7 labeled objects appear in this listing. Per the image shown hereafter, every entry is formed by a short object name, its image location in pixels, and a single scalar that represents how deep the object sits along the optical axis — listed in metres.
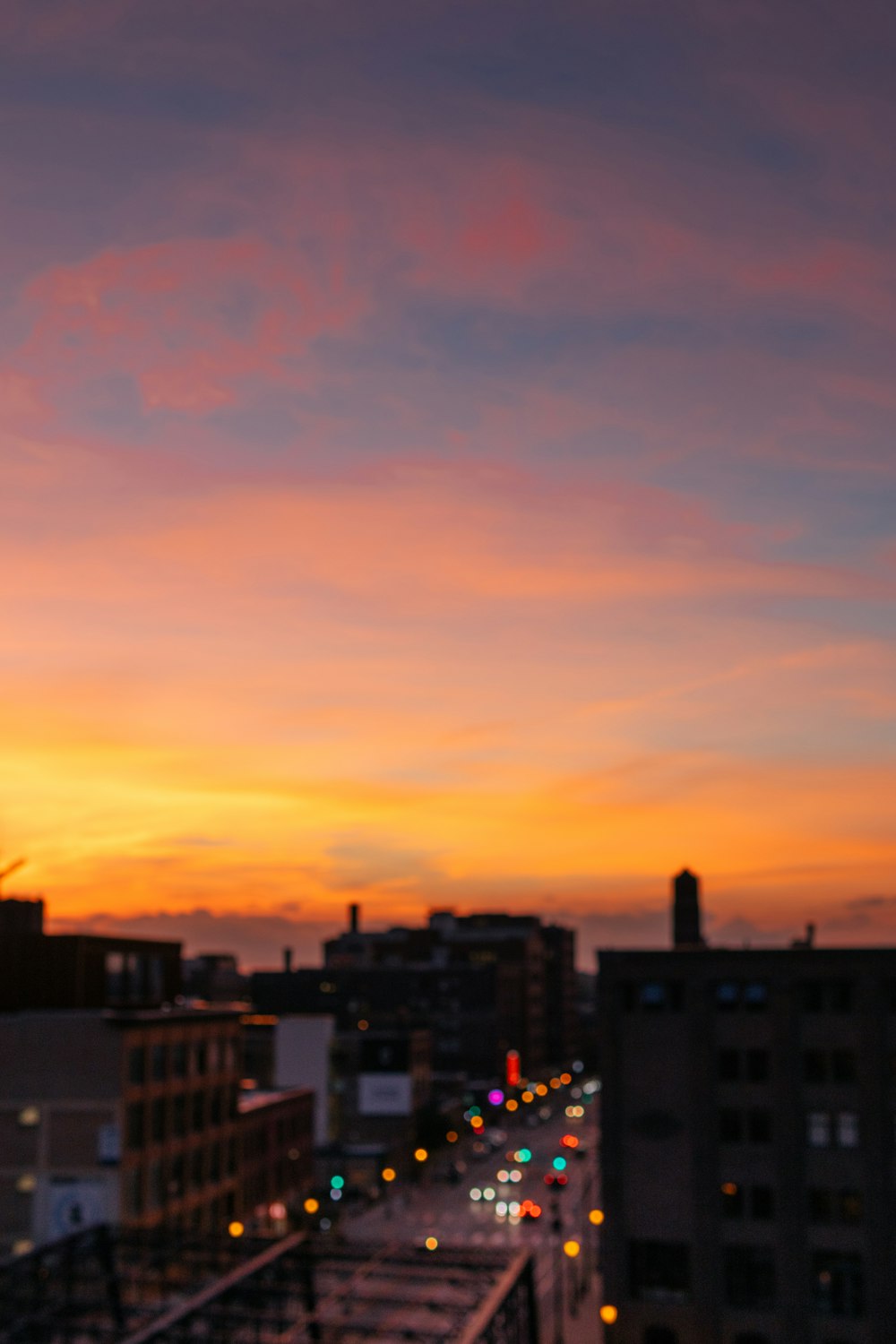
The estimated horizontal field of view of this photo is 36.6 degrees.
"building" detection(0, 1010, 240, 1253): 86.38
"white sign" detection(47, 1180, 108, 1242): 85.62
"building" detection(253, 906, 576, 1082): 187.39
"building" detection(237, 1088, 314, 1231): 109.12
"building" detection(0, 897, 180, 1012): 97.12
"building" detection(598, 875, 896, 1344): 73.38
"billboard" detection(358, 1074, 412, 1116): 156.88
